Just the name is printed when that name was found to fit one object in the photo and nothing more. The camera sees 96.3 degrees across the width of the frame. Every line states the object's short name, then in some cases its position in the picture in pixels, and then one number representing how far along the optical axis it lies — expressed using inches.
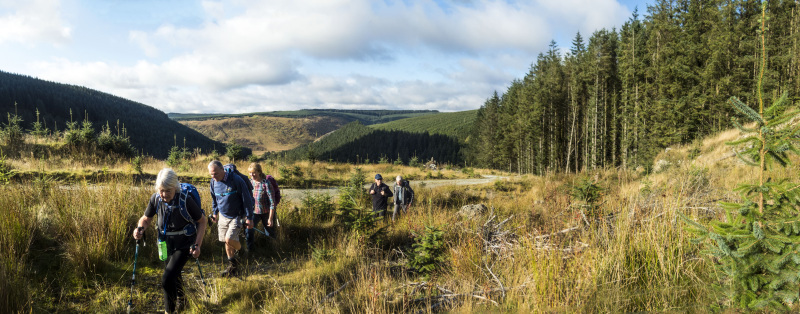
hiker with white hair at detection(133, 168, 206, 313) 151.5
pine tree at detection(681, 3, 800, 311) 91.0
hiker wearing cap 368.2
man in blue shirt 200.5
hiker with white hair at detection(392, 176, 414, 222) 380.2
